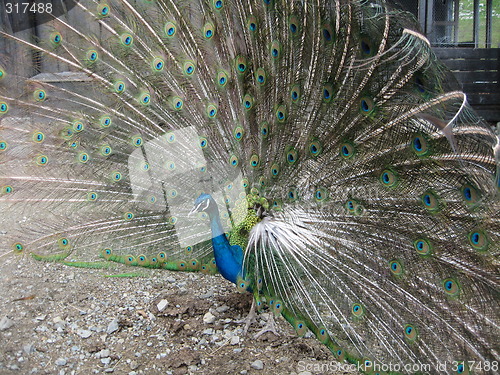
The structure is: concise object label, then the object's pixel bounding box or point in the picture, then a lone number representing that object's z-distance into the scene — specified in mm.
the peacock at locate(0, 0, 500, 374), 2115
